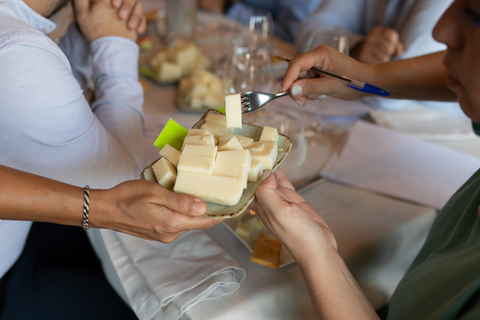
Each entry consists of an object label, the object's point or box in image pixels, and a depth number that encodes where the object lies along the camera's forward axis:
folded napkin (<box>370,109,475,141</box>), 1.19
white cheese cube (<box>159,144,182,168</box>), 0.67
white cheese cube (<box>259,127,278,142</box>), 0.73
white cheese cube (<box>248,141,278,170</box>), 0.66
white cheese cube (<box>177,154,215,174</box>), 0.62
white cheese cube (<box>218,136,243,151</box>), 0.67
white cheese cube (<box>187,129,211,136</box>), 0.70
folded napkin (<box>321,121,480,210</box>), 0.96
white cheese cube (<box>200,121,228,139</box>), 0.75
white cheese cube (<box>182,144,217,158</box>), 0.64
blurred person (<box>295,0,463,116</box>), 1.33
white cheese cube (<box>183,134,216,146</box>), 0.67
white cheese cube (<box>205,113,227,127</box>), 0.77
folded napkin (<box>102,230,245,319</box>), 0.67
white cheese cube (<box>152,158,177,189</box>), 0.64
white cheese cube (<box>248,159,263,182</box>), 0.65
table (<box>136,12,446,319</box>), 0.68
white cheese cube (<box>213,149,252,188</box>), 0.62
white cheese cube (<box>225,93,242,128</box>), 0.73
